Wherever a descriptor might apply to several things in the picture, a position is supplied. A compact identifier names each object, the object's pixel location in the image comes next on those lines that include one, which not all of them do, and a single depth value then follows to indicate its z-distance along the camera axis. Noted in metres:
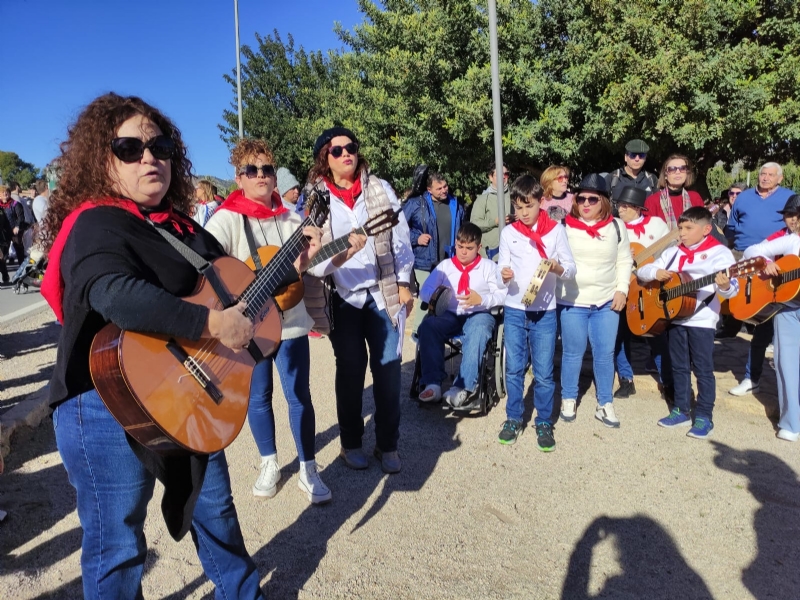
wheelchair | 4.82
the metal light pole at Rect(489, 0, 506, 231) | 5.16
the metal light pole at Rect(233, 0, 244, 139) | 15.98
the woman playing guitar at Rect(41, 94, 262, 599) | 1.66
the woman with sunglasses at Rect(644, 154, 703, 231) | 5.41
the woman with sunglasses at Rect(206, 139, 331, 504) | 3.26
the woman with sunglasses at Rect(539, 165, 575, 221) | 5.52
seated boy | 4.99
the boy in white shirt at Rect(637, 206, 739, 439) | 4.39
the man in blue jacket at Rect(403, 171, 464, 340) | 7.21
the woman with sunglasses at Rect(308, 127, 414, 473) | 3.53
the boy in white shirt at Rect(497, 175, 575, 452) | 4.24
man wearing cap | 5.94
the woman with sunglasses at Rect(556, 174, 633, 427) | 4.53
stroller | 7.56
